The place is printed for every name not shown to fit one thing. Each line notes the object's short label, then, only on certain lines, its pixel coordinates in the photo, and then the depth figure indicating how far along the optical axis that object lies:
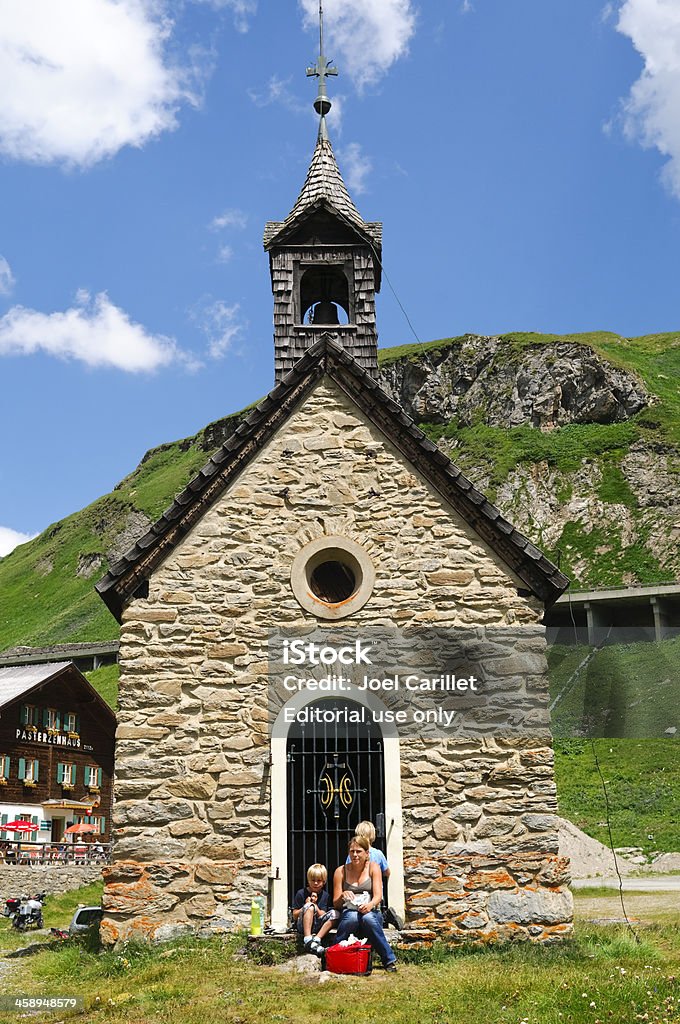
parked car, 13.30
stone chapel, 9.88
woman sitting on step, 8.77
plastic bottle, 9.59
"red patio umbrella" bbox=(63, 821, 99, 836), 29.83
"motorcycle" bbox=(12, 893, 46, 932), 16.44
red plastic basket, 8.59
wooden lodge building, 31.03
